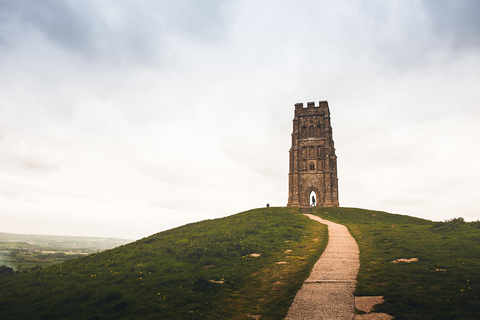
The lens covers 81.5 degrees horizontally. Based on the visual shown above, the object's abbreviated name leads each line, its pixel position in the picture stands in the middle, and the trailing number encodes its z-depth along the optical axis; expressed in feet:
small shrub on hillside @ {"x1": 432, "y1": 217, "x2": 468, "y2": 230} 90.38
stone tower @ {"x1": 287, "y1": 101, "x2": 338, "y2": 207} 194.59
